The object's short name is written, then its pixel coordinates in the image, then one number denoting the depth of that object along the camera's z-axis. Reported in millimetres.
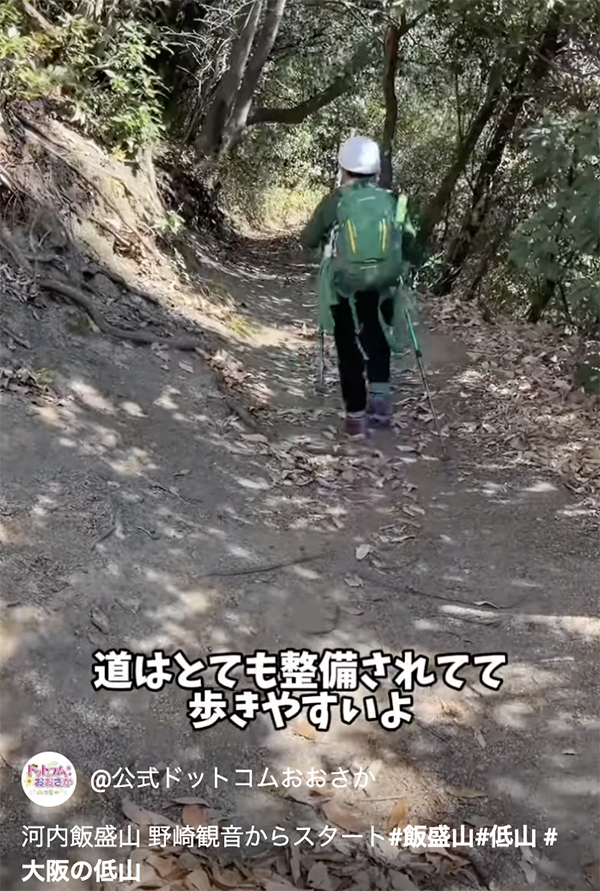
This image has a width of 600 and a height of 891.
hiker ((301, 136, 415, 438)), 5363
